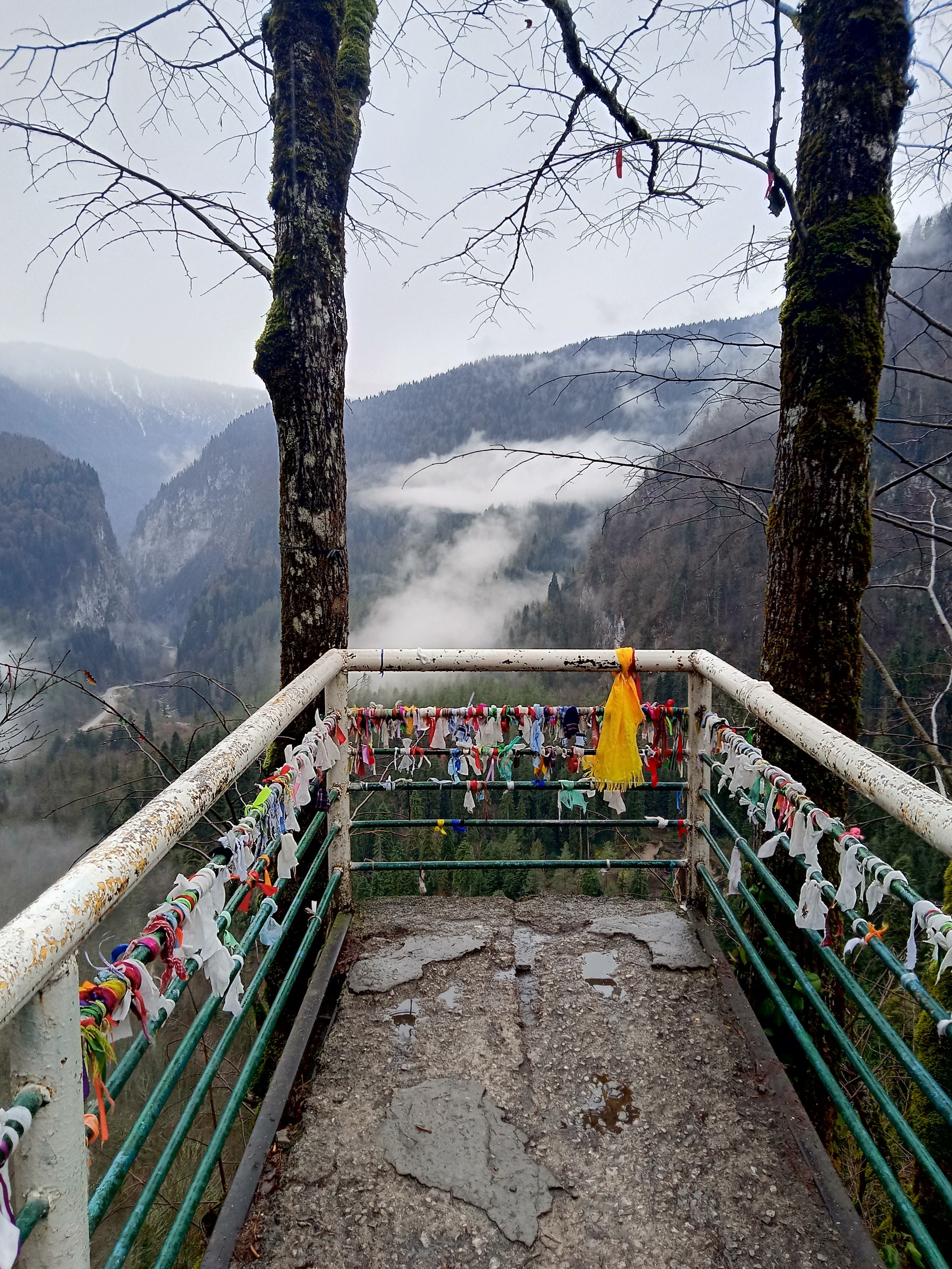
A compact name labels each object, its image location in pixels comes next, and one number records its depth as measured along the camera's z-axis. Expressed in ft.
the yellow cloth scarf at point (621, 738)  8.81
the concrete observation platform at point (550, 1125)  5.55
